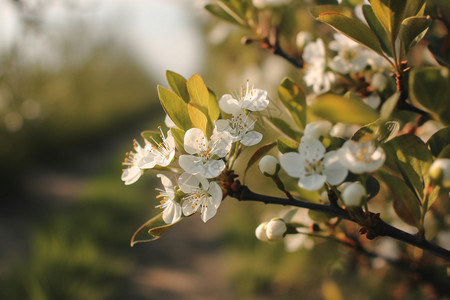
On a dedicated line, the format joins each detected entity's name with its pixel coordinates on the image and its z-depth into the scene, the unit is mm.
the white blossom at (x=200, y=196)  263
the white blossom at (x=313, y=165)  246
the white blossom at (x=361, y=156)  237
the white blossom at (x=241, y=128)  263
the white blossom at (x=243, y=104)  272
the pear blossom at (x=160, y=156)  265
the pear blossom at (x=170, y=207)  271
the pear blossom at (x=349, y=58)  310
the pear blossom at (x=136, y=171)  274
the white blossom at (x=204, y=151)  258
